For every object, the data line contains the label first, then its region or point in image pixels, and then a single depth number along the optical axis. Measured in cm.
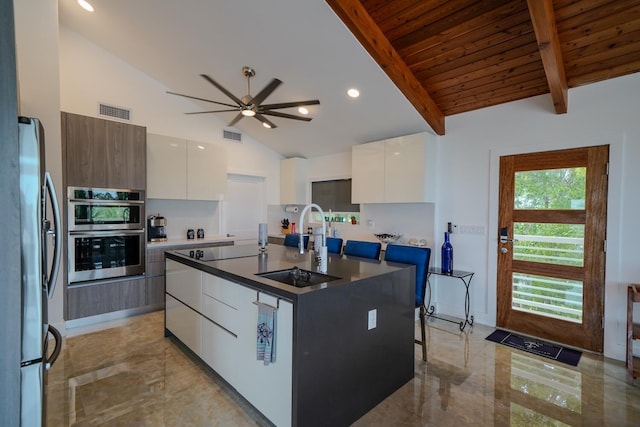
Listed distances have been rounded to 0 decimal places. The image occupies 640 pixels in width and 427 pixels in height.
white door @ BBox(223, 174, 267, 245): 560
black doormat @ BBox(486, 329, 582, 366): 295
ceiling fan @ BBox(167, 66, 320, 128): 288
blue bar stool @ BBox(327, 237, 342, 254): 367
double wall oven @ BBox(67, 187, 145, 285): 350
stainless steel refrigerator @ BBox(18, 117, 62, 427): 105
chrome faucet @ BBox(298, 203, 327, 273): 221
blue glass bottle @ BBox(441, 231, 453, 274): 390
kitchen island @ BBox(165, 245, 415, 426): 171
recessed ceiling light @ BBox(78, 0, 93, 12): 346
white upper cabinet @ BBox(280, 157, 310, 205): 591
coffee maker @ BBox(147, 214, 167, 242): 450
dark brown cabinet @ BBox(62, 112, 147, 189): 346
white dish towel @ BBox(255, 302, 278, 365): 179
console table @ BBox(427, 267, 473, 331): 372
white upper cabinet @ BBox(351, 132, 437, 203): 401
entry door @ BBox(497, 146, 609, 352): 303
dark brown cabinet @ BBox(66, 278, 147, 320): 350
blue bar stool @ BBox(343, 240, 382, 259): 318
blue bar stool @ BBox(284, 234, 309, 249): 416
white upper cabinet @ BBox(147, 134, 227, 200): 430
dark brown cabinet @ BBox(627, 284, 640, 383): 252
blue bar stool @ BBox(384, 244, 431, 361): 274
